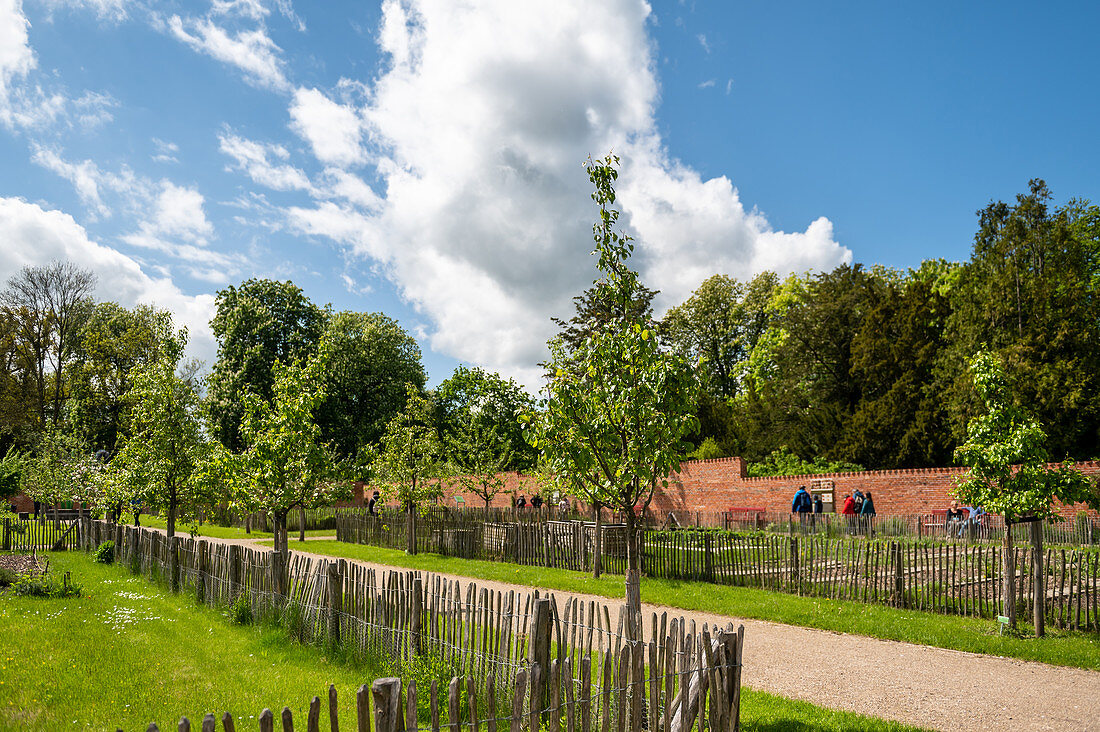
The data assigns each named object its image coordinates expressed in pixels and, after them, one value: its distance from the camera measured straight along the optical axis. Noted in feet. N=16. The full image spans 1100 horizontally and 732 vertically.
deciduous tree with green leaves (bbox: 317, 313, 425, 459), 156.76
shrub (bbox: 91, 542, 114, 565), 63.87
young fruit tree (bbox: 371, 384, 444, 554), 77.25
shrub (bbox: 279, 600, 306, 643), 31.71
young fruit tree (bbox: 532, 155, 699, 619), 24.80
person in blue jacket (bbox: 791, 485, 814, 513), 86.95
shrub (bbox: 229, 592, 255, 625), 35.65
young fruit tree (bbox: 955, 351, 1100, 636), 34.88
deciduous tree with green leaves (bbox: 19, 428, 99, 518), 94.53
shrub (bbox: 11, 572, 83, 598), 43.34
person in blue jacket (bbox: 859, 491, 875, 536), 77.82
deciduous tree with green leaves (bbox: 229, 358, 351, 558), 46.19
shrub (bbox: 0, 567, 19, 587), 47.03
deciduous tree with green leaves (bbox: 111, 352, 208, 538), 62.18
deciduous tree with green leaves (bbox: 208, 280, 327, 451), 135.03
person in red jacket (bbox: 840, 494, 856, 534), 84.12
